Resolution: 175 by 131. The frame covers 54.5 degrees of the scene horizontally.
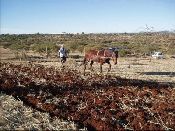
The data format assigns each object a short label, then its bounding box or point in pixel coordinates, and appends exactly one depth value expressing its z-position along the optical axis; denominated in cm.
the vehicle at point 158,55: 1765
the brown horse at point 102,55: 1039
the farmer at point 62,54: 1100
